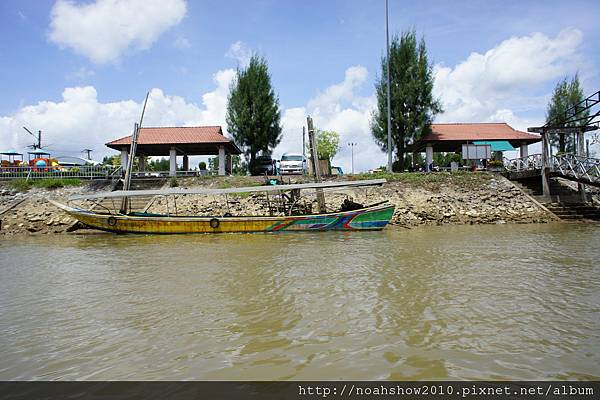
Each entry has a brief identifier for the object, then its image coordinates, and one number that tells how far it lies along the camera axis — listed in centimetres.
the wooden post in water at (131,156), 1880
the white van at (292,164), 2548
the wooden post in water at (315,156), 1775
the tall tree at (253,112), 3128
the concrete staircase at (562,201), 1886
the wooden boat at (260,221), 1545
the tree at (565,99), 3488
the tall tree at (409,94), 2908
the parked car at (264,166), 2891
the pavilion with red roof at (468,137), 2880
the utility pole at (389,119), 2434
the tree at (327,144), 5722
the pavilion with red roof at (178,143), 2677
